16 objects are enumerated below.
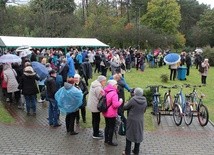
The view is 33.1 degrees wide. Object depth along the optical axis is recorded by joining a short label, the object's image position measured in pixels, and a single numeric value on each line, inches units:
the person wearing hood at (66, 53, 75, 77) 579.9
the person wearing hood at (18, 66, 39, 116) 432.5
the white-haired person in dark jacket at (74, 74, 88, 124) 376.7
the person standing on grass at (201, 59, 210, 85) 770.2
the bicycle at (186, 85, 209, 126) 408.7
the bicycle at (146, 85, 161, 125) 438.4
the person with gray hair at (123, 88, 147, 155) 299.7
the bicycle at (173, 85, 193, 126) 411.2
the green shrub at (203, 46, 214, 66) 1423.5
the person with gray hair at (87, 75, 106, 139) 340.5
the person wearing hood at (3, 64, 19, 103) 478.6
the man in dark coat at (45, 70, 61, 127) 395.2
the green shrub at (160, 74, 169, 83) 825.5
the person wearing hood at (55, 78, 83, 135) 358.0
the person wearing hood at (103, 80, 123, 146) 323.6
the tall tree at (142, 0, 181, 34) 2532.0
